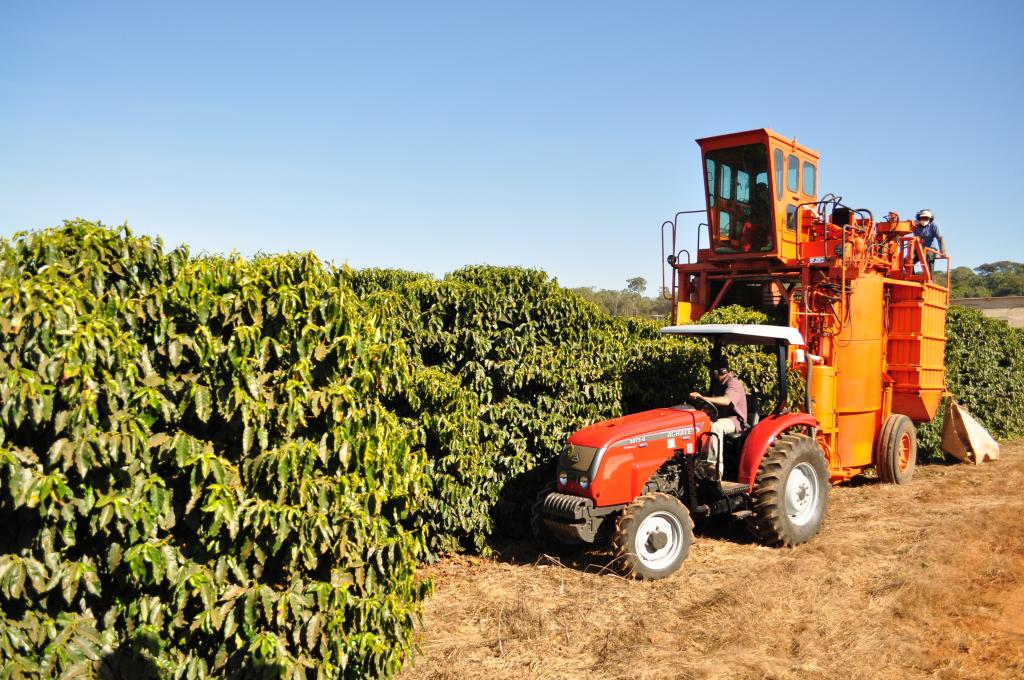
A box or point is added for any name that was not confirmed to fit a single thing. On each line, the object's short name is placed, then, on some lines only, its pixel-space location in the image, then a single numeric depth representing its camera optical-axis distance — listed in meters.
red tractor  6.42
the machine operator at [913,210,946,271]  11.58
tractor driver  7.09
